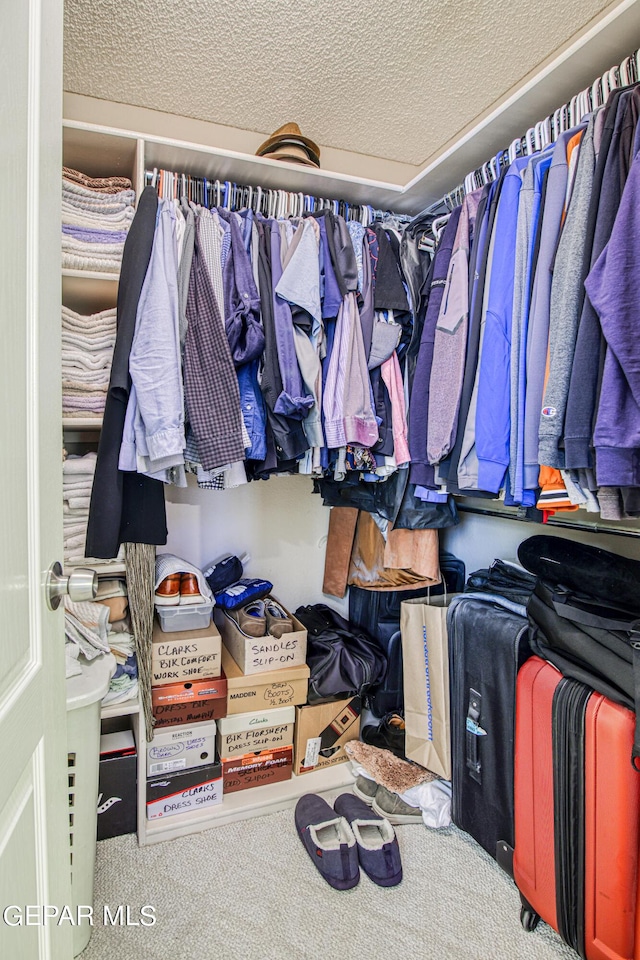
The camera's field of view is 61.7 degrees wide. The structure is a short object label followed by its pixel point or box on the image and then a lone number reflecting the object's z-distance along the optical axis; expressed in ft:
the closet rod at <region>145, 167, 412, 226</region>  5.42
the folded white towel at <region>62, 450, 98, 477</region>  5.16
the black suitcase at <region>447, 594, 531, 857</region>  5.03
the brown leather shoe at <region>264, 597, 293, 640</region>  6.19
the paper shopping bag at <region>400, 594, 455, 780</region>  6.05
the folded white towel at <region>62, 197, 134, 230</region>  5.06
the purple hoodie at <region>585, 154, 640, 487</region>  3.35
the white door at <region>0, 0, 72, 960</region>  1.83
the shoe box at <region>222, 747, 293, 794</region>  6.09
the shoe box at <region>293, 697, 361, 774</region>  6.41
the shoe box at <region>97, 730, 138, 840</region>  5.46
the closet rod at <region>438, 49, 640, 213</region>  4.03
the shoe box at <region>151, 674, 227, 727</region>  5.69
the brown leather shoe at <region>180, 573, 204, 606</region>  6.03
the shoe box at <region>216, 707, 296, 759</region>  6.02
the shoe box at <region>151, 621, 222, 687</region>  5.68
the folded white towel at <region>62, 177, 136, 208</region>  5.07
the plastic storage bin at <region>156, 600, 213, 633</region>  5.94
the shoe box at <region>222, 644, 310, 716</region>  5.98
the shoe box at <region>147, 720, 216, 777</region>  5.70
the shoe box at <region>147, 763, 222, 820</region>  5.68
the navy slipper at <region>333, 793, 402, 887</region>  5.07
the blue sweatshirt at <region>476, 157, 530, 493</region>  4.41
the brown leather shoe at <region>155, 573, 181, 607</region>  5.91
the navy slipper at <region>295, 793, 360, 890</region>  5.04
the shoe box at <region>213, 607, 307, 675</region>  6.07
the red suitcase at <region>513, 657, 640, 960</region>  3.84
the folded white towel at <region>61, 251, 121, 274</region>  4.97
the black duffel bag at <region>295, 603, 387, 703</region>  6.59
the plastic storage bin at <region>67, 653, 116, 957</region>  4.32
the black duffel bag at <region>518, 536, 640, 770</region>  3.95
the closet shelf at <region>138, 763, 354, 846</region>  5.61
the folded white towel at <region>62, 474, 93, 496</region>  5.14
